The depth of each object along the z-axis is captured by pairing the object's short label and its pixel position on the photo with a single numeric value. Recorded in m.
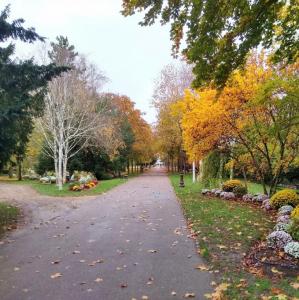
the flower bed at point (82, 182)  22.03
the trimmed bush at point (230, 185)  17.20
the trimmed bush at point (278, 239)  7.30
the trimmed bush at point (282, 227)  7.87
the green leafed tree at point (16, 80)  10.96
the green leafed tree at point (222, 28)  6.63
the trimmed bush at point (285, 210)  10.48
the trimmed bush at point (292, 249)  6.70
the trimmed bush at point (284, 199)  12.19
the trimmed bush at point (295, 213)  8.01
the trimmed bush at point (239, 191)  16.52
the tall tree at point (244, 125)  14.43
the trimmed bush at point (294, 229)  7.47
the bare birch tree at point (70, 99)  22.06
